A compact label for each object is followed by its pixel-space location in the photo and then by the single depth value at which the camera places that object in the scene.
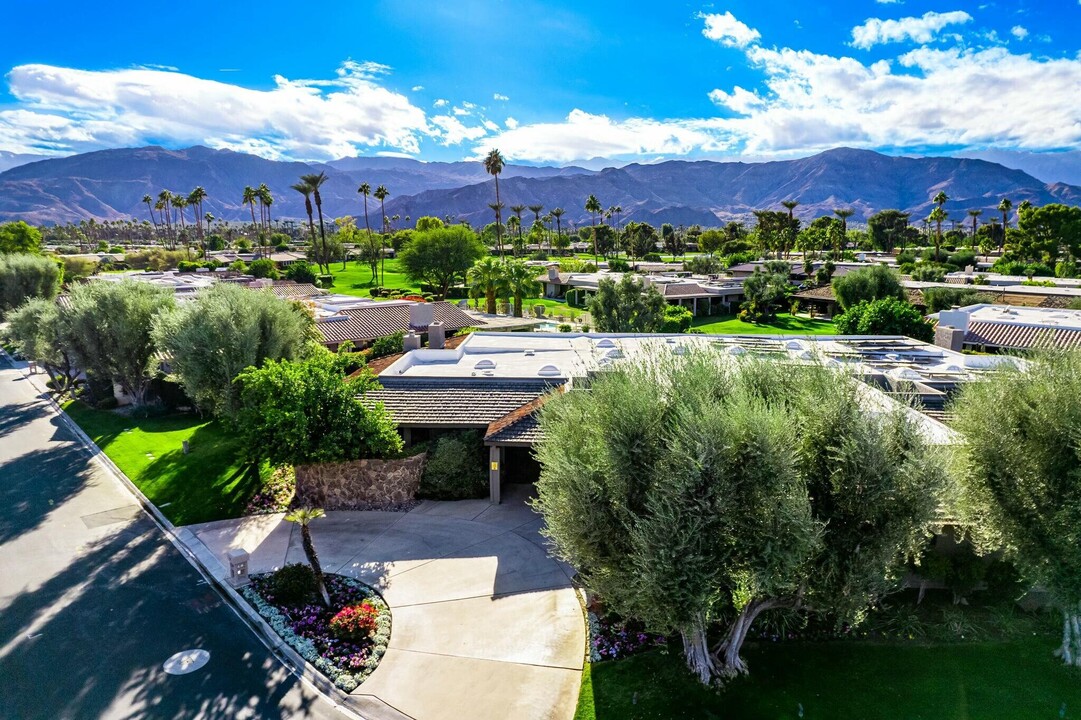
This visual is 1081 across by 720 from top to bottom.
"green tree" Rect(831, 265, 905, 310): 51.56
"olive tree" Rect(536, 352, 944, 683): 9.02
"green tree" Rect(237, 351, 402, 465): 16.95
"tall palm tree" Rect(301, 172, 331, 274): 88.97
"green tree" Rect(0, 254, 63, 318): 45.94
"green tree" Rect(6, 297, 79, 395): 31.03
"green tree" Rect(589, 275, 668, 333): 41.00
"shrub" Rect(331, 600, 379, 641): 12.58
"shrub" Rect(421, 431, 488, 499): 19.12
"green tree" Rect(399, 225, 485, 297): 70.50
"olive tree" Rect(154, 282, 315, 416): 21.27
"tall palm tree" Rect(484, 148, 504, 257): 85.89
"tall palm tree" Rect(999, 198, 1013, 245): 97.75
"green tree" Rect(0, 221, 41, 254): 78.50
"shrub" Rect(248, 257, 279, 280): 76.50
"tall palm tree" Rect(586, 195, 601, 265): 122.01
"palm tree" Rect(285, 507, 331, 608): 13.50
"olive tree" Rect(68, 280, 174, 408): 27.69
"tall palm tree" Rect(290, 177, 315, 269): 89.12
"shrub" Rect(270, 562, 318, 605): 13.95
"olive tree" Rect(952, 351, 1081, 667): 10.00
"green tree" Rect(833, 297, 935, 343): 39.06
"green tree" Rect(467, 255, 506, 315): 48.41
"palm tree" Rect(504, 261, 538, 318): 48.03
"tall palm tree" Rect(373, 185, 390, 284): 98.56
